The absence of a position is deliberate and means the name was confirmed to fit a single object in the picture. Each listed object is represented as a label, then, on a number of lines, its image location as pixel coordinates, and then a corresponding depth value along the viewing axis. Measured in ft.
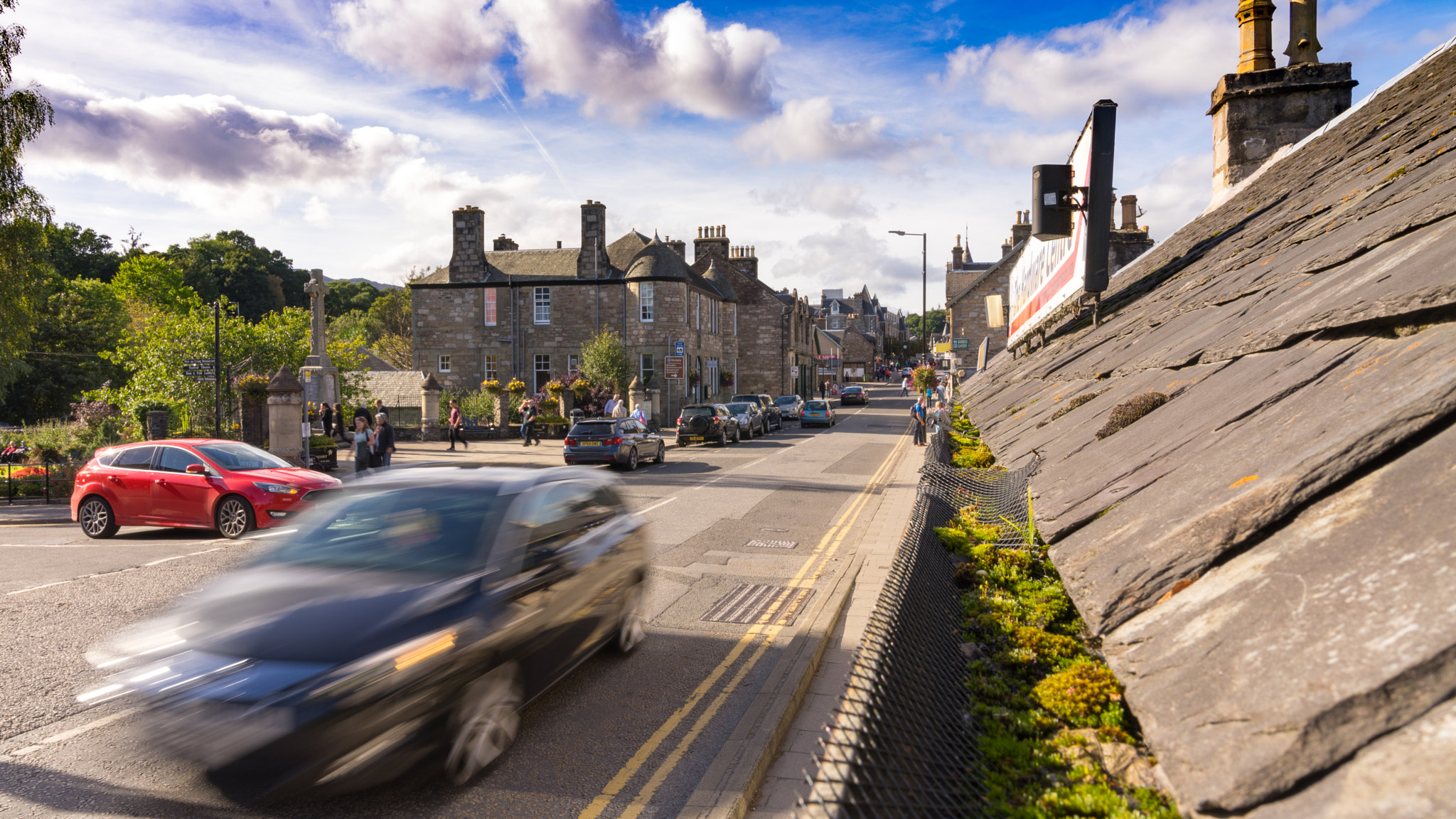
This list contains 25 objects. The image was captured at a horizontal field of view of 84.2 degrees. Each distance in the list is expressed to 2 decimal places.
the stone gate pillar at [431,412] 109.81
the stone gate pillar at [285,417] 69.31
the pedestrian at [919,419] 96.44
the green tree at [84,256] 231.91
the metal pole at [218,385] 70.28
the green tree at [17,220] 63.16
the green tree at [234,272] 264.11
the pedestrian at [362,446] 65.30
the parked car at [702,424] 102.17
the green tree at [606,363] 128.88
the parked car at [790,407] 158.81
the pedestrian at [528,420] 102.02
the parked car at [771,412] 134.62
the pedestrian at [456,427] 98.78
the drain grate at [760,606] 27.34
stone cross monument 87.76
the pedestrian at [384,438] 66.74
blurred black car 13.61
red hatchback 42.29
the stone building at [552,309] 140.26
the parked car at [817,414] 140.15
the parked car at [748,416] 113.60
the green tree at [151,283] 224.94
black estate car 74.18
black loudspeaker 21.49
